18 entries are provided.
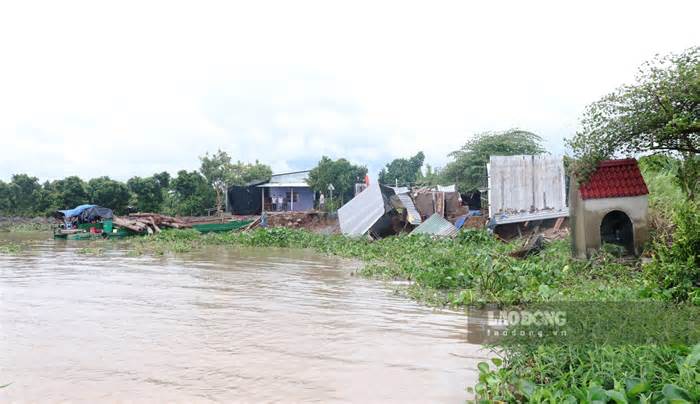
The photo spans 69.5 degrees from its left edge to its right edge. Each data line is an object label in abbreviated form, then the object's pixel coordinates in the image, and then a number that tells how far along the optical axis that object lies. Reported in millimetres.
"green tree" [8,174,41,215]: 36156
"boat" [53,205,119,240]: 24266
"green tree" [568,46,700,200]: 7633
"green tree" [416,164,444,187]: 29500
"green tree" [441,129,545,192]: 26656
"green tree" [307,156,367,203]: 34344
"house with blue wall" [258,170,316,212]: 36906
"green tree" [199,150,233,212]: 38344
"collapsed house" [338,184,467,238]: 19984
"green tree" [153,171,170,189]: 35262
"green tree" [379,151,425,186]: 47416
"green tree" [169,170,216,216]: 34719
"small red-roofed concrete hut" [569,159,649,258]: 9484
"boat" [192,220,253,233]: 25831
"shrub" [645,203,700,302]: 5363
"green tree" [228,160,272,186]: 40031
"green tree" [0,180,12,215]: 35969
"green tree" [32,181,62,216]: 34594
